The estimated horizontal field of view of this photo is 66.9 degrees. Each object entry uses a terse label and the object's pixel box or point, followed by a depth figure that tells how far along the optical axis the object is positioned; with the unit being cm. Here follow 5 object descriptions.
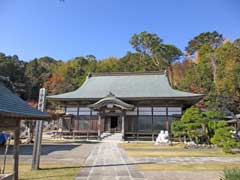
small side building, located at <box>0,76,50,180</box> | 343
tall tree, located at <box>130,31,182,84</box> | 3364
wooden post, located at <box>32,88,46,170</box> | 555
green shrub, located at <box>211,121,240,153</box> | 907
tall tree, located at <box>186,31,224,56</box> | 3197
